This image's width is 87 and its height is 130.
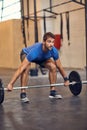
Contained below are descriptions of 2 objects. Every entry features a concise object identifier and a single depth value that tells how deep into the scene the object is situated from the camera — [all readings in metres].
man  4.24
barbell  4.86
